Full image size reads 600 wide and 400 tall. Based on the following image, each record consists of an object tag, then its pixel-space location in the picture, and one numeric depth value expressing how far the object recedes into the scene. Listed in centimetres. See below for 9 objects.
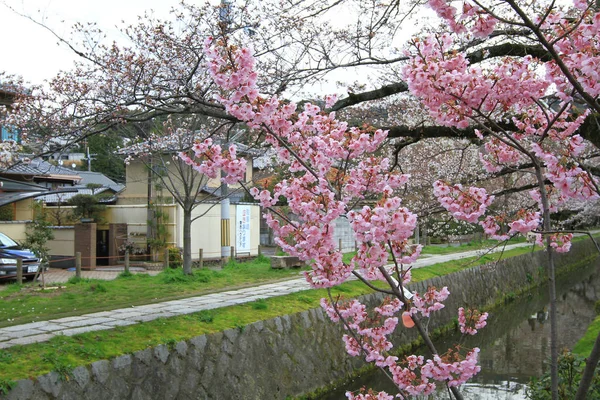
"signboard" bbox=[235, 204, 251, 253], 2078
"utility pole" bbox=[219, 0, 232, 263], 1488
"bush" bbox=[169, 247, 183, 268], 1775
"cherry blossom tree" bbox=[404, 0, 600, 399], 332
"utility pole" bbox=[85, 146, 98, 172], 3106
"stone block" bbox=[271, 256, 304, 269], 1495
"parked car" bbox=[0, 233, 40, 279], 1350
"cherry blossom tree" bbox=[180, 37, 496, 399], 335
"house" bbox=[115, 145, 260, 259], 1925
